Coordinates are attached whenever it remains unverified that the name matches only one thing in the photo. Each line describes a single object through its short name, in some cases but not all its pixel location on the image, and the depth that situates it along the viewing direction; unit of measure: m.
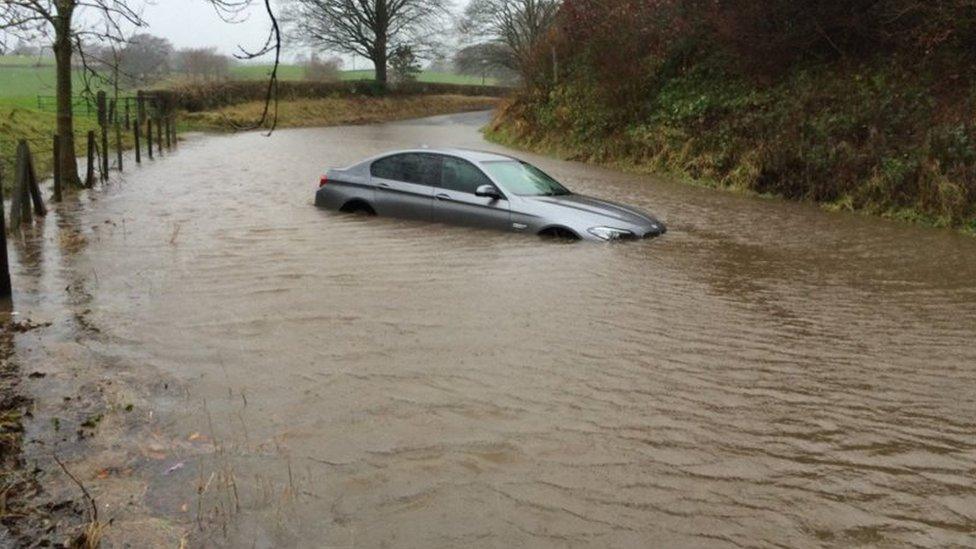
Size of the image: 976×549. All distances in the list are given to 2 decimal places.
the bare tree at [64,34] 8.92
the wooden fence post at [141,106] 32.06
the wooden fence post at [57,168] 13.59
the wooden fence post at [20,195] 10.71
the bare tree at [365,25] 58.88
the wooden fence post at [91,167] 15.83
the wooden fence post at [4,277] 7.08
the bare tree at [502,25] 56.88
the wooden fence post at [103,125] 17.36
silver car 9.77
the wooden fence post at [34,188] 11.32
